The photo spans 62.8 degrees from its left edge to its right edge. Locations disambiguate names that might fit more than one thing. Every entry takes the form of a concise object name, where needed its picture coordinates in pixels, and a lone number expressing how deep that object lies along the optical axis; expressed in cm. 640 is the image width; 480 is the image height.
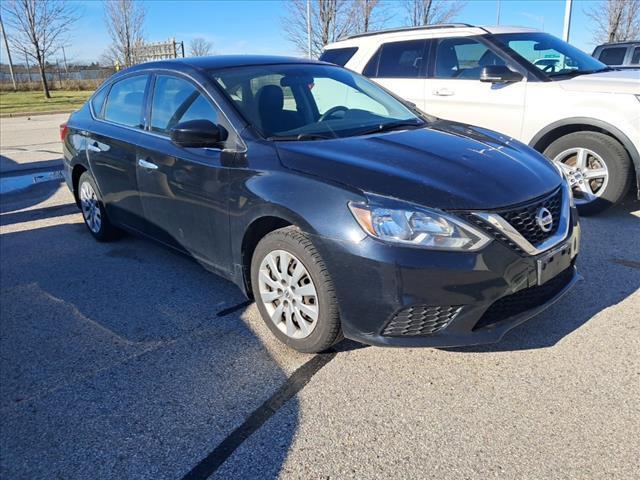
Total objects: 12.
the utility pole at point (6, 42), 2978
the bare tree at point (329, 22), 2257
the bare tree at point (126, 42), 3228
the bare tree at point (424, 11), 2108
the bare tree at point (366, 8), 2161
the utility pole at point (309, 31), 2305
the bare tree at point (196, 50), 4549
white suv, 516
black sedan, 254
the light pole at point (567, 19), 1482
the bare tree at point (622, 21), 2108
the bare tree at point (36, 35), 2823
